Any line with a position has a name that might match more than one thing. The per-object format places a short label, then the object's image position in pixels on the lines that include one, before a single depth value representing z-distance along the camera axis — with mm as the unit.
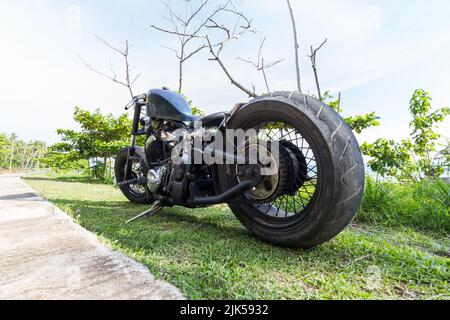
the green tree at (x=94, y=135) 8727
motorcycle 1308
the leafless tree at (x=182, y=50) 7512
